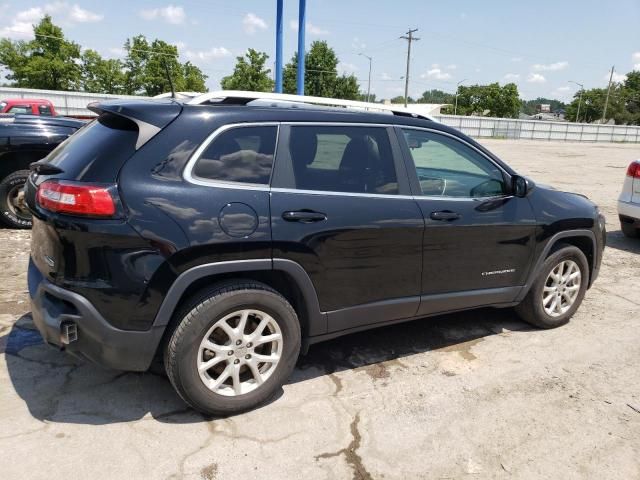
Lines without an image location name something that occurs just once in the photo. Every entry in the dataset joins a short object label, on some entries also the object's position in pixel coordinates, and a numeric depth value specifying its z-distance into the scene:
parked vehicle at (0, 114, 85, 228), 6.41
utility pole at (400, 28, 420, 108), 57.00
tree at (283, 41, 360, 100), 61.94
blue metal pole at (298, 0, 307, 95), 21.23
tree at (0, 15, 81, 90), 44.44
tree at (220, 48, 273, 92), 48.62
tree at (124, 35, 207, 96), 48.06
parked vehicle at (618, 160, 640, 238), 7.21
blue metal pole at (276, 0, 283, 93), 21.25
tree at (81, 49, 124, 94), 48.75
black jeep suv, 2.67
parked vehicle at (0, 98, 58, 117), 15.76
